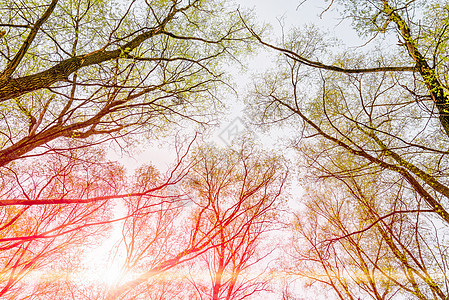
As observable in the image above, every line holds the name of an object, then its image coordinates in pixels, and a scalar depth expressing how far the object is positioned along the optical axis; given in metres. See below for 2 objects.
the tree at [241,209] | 7.05
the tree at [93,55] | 3.08
